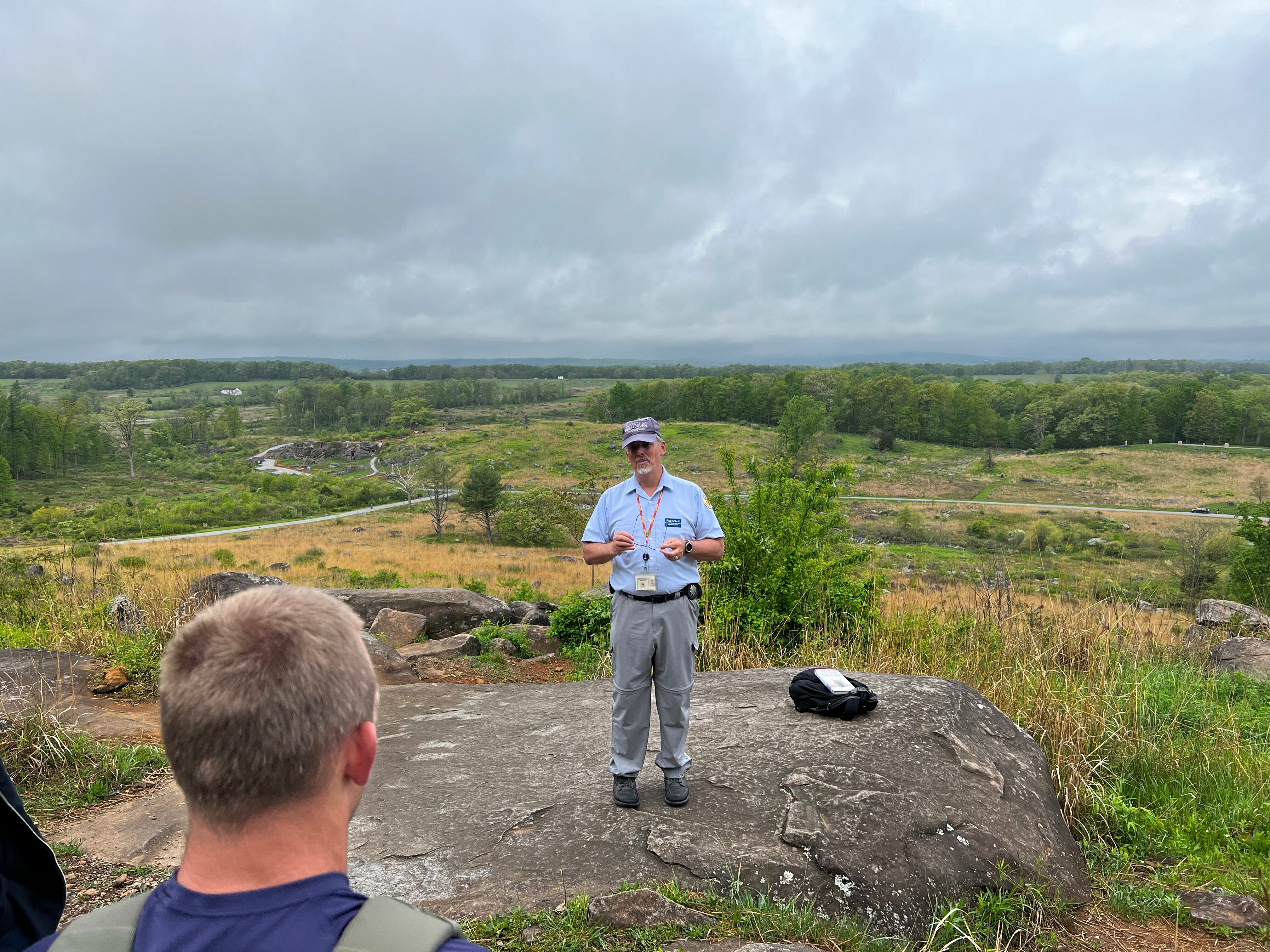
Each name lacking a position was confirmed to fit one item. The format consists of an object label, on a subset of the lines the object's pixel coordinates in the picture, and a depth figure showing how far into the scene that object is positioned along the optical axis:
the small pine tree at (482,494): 51.94
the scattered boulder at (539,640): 10.42
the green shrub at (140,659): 7.24
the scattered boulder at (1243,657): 8.63
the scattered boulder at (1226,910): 3.74
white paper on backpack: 4.98
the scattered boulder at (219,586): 8.69
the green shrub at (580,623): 10.20
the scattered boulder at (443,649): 9.30
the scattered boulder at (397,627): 10.38
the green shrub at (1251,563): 23.97
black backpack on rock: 4.89
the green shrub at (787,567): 8.73
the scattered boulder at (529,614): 11.88
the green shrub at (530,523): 49.16
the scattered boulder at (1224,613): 11.67
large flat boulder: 3.62
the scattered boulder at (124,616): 8.35
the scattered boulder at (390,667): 8.25
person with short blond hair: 1.12
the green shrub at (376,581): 28.39
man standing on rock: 4.14
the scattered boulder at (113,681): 7.03
